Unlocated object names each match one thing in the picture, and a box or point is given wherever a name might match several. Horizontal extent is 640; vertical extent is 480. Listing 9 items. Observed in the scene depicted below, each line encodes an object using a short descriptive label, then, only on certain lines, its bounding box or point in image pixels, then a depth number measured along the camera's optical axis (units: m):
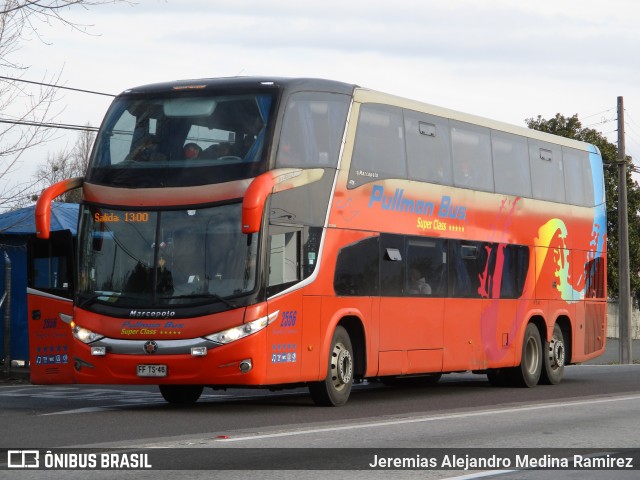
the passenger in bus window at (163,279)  16.45
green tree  60.16
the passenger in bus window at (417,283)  19.80
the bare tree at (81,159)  66.56
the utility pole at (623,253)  40.59
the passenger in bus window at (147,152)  16.88
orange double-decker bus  16.23
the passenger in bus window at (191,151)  16.69
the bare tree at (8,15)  17.55
